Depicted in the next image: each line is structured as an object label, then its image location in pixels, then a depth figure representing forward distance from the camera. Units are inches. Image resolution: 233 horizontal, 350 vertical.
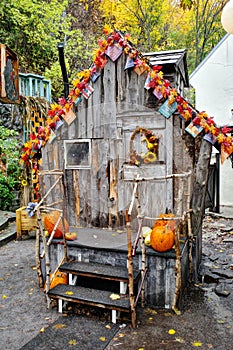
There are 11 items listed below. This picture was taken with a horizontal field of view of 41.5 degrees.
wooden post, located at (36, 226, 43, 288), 187.4
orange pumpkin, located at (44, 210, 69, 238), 199.2
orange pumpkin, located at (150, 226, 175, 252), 171.6
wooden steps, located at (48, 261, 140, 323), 160.7
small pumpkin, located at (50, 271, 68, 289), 189.0
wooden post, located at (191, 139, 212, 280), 192.1
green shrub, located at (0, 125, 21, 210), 370.0
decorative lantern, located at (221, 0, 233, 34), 138.6
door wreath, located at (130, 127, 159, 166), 207.2
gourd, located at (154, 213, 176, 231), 181.5
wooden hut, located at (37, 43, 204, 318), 196.1
